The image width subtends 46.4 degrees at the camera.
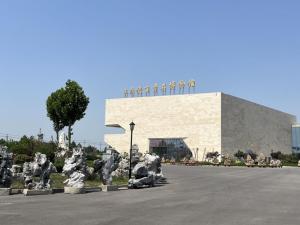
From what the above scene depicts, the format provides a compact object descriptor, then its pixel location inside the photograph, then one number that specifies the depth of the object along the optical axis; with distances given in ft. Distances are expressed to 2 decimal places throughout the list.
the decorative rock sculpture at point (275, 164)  173.74
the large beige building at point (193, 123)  206.59
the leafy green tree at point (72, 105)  152.59
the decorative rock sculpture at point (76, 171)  55.40
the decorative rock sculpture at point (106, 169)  61.34
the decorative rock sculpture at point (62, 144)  124.32
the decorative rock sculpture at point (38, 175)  53.76
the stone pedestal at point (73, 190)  54.93
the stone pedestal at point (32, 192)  52.32
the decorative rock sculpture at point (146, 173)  65.72
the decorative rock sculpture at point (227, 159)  171.35
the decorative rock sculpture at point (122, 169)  81.81
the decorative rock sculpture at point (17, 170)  68.95
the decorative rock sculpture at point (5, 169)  55.87
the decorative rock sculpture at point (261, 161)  170.27
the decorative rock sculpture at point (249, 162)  167.49
